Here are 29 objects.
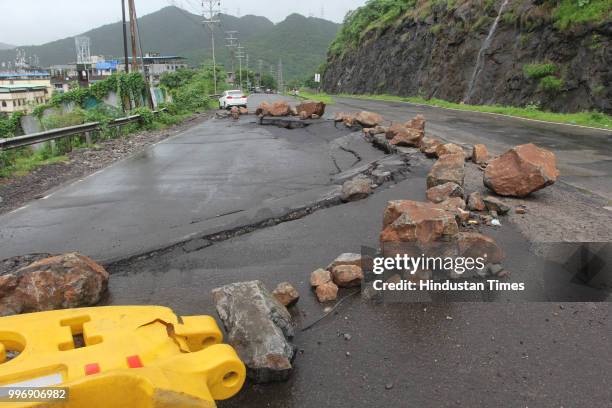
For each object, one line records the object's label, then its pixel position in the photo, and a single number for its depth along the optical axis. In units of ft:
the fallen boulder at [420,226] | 14.93
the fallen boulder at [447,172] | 23.82
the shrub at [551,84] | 76.13
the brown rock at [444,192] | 21.80
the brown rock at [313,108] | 71.28
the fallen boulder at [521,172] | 22.22
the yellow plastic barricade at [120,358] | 8.10
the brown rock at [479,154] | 30.68
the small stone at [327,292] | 14.21
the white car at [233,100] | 113.91
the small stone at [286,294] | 13.64
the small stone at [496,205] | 20.58
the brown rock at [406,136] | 37.29
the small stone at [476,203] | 20.95
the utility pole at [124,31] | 102.56
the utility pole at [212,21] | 193.12
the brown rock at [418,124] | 41.49
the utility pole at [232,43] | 296.67
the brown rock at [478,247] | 15.15
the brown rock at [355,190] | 24.82
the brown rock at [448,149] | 30.89
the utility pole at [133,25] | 95.04
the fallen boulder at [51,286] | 13.56
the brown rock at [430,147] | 32.71
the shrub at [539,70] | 79.36
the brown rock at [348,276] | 14.75
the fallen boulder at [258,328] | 10.50
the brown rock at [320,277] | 14.78
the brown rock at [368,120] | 52.95
